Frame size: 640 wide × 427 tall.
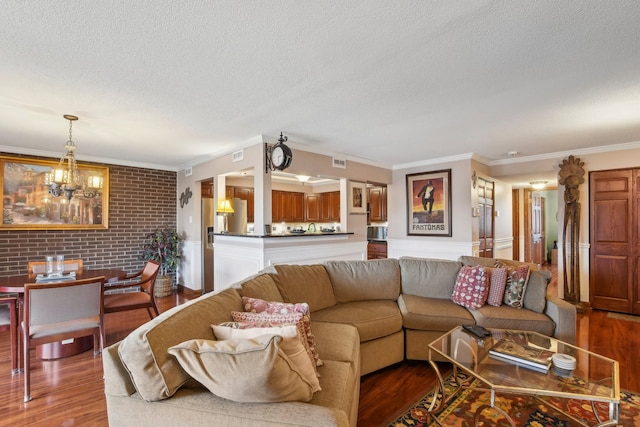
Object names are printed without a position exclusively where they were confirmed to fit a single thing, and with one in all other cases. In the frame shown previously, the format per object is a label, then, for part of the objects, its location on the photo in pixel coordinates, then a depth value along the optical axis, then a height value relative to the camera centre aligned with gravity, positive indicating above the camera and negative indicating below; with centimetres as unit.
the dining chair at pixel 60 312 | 232 -78
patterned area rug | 191 -129
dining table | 268 -121
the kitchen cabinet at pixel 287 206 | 700 +23
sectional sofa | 112 -71
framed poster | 512 +22
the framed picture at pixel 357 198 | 505 +31
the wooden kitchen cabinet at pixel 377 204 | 680 +27
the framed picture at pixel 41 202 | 435 +22
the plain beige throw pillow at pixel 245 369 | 104 -54
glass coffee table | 155 -88
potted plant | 535 -63
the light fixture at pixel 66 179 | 318 +40
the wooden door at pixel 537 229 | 825 -38
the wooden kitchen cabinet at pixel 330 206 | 729 +24
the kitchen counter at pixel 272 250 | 386 -48
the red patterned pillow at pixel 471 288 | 274 -67
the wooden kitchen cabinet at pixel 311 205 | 762 +26
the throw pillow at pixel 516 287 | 274 -64
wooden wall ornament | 448 -2
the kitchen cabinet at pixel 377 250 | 646 -73
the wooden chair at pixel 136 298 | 310 -88
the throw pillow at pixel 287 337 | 128 -55
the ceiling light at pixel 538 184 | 622 +66
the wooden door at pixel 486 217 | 522 -2
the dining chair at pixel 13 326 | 256 -93
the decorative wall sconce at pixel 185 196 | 549 +36
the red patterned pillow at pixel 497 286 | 276 -64
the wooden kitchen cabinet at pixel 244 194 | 611 +44
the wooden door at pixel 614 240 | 423 -35
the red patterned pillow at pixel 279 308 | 170 -56
